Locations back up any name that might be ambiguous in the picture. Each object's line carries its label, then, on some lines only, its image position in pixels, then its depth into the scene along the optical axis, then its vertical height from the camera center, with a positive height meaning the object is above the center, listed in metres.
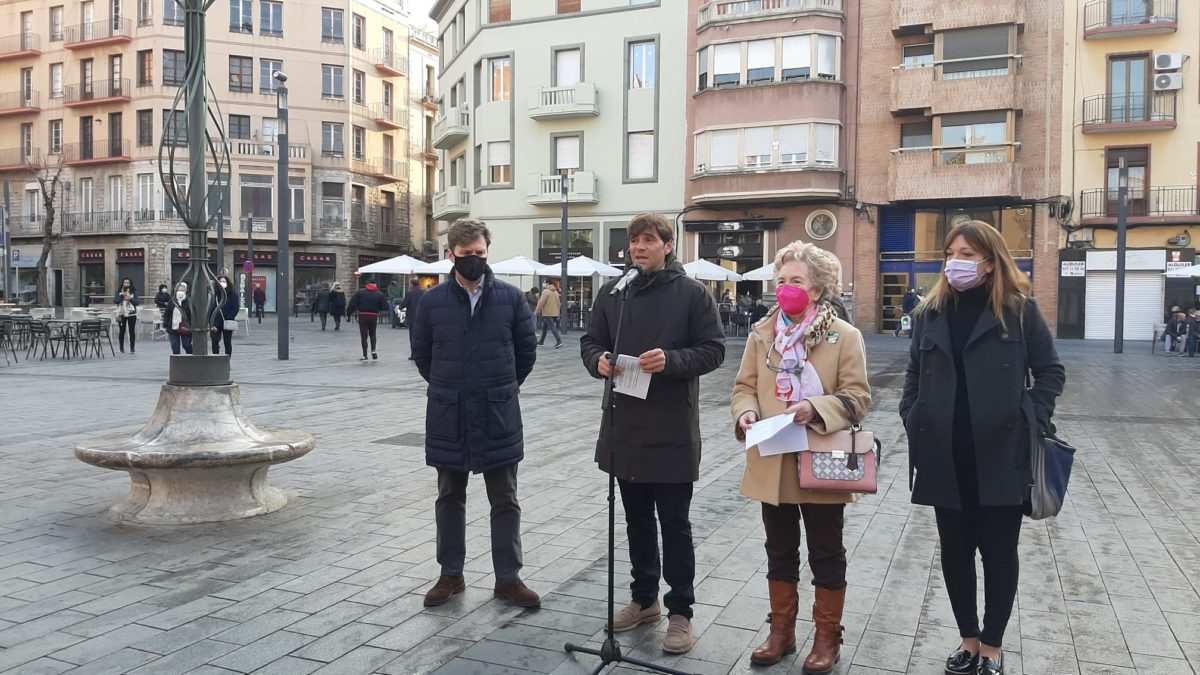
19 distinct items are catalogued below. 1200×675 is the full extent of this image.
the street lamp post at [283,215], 18.92 +1.51
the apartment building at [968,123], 30.73 +5.62
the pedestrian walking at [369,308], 18.81 -0.34
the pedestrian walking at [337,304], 34.06 -0.48
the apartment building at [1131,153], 30.02 +4.50
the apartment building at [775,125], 31.92 +5.64
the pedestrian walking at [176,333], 14.99 -0.72
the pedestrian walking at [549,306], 25.80 -0.38
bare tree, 39.97 +3.88
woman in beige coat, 3.81 -0.46
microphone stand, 3.82 -0.99
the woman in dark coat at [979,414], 3.62 -0.46
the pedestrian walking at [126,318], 22.61 -0.67
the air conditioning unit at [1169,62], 29.55 +7.20
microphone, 4.08 +0.06
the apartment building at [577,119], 35.25 +6.56
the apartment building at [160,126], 47.91 +8.44
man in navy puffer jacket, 4.64 -0.57
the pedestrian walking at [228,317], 15.74 -0.48
